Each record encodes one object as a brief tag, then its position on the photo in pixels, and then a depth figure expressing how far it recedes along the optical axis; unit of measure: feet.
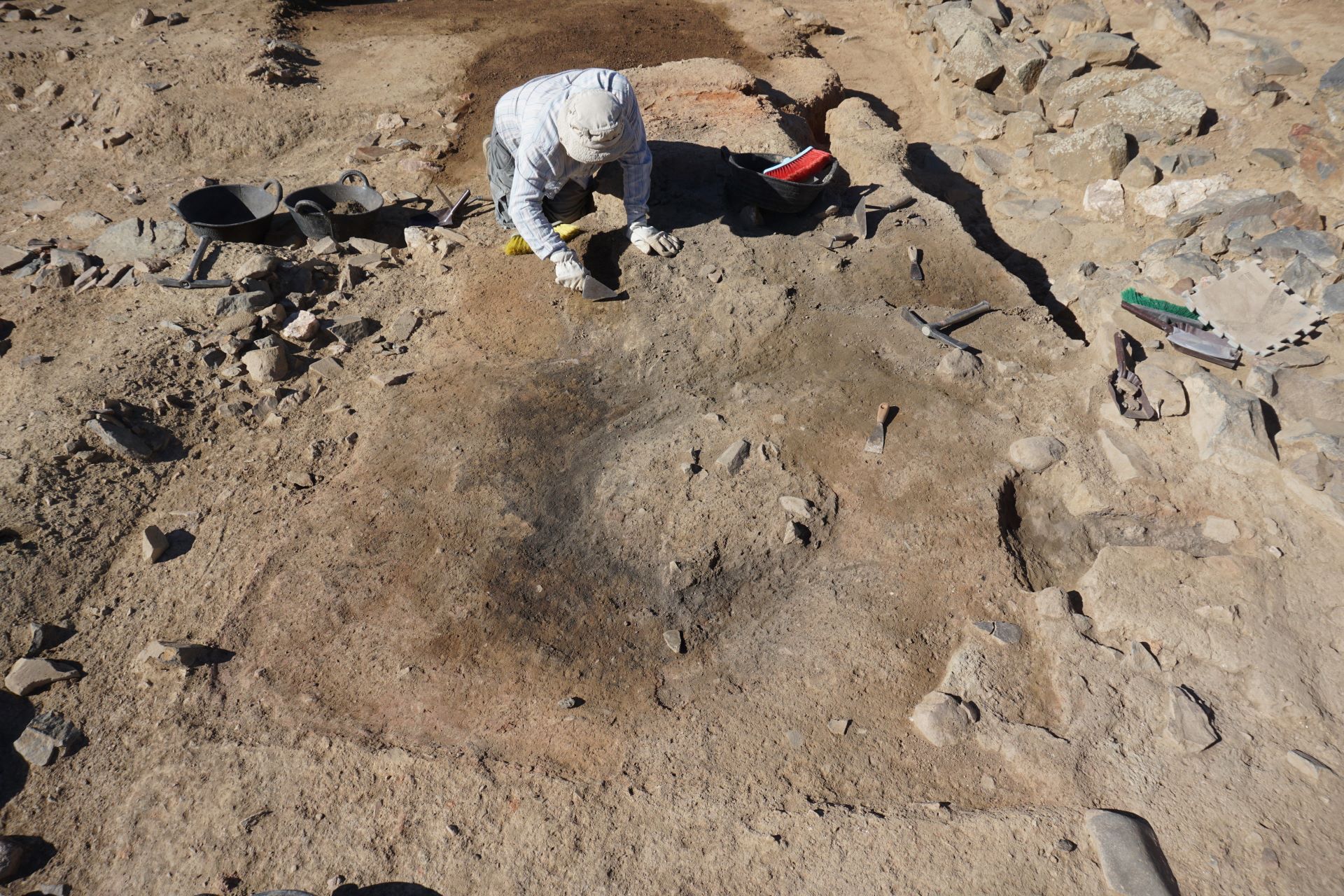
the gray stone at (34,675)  9.24
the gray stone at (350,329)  14.23
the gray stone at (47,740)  8.75
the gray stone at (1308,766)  8.21
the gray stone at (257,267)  14.90
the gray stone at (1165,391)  11.87
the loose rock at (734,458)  11.43
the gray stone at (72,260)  15.52
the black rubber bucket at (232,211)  15.96
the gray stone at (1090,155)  18.16
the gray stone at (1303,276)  13.60
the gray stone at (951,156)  20.95
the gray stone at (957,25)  23.00
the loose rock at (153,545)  10.77
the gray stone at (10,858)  7.86
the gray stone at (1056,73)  20.81
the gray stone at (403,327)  14.32
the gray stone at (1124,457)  11.21
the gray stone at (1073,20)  22.06
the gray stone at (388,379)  13.29
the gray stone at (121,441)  11.78
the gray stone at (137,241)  16.16
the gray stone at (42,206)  17.71
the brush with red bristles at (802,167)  15.31
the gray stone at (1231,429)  11.14
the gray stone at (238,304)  14.33
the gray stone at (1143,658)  9.25
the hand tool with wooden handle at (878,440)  11.59
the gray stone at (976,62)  21.86
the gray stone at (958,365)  12.66
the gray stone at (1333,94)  16.49
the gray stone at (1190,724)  8.50
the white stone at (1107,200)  17.74
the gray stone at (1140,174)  17.70
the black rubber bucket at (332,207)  16.26
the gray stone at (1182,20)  20.86
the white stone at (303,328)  14.03
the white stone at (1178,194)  16.79
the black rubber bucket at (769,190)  14.69
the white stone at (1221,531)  10.49
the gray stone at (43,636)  9.67
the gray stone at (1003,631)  9.63
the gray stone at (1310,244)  13.91
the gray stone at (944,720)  8.80
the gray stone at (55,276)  15.14
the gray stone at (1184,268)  14.66
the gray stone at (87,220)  17.21
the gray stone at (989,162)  20.30
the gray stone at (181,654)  9.44
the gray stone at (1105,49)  20.22
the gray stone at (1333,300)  13.05
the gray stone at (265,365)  13.38
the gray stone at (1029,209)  18.62
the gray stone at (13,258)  15.42
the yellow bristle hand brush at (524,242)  15.47
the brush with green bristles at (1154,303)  13.80
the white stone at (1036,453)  11.46
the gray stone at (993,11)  23.59
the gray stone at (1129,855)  7.44
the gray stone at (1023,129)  20.39
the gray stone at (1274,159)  16.44
